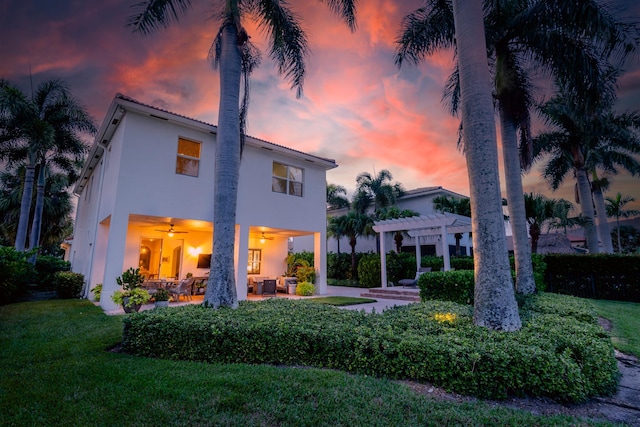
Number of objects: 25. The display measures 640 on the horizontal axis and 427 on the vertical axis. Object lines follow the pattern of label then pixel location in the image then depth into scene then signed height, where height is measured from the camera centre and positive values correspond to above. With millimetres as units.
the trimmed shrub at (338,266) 22375 -36
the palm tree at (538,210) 15828 +2926
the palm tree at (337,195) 26692 +6146
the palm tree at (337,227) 21359 +2744
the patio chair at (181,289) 11547 -913
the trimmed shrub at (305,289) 14641 -1126
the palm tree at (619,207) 35844 +7069
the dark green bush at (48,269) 14258 -221
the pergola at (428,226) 14336 +2038
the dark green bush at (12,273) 9469 -275
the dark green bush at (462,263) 16812 +158
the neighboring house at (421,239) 24906 +2308
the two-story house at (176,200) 10242 +2581
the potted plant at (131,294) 8492 -813
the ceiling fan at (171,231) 13104 +1531
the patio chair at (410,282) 16047 -863
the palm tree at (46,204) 21969 +4628
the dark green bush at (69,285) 12641 -837
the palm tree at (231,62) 6918 +5612
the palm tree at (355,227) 20719 +2604
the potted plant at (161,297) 10102 -1055
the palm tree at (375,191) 24047 +5860
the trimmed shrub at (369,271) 18812 -343
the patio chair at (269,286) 14078 -949
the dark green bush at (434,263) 19759 +179
